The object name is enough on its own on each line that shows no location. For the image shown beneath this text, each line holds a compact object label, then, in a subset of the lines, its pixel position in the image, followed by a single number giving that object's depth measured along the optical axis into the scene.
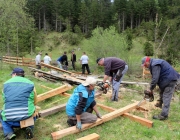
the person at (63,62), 14.30
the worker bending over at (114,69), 6.19
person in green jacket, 3.77
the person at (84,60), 14.79
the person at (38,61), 14.30
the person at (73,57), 16.56
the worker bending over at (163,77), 4.89
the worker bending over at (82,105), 4.02
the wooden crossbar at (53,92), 6.03
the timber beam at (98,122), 4.02
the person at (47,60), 14.22
